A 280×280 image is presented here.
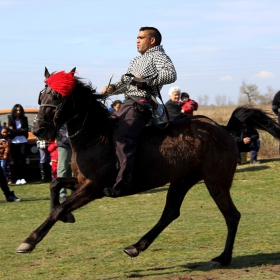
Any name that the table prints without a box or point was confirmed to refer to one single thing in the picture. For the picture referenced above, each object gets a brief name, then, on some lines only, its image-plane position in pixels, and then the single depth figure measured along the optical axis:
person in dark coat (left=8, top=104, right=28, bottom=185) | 18.83
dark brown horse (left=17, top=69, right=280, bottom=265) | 7.45
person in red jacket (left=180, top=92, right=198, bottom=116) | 16.93
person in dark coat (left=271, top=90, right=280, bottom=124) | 16.22
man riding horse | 7.56
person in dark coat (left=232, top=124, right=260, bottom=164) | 18.77
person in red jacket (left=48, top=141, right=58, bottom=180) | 16.52
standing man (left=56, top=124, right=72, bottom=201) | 14.43
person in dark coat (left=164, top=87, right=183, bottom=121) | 14.82
